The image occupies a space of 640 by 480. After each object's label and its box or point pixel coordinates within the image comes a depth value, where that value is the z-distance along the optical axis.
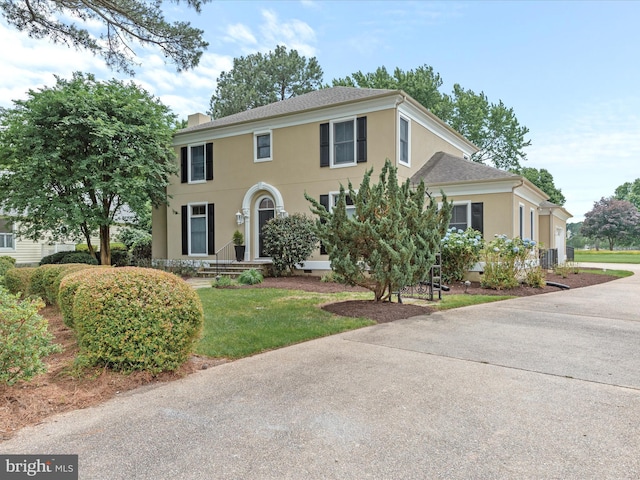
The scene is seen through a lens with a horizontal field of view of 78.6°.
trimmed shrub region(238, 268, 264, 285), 11.82
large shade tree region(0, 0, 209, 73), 7.12
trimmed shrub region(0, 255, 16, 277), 11.09
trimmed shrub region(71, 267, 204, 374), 3.78
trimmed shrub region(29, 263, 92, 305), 7.16
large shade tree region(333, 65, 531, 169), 30.30
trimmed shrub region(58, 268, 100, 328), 4.90
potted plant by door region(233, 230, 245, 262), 14.98
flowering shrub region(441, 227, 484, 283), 11.49
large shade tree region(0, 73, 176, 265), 12.73
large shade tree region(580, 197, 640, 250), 45.22
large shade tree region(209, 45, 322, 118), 30.73
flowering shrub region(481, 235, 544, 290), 10.87
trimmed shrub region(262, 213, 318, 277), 12.98
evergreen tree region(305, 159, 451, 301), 6.71
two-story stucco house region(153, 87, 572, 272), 12.68
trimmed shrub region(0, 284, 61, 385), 3.35
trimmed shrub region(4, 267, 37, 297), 8.23
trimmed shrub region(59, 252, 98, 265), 15.11
